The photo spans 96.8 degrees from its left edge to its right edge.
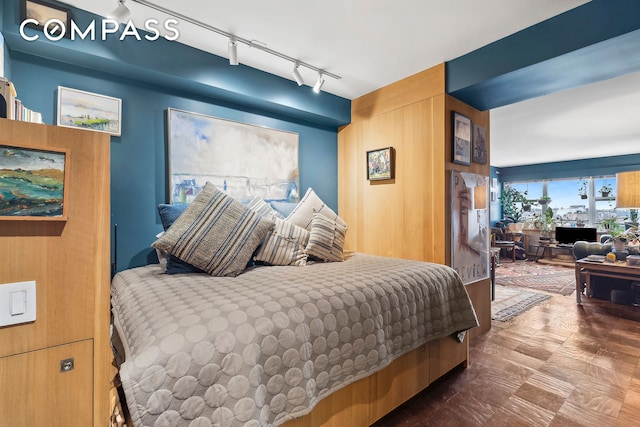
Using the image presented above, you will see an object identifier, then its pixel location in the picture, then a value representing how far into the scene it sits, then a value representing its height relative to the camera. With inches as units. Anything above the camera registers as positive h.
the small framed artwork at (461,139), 106.1 +29.2
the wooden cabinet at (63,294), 32.8 -9.9
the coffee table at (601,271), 132.6 -28.0
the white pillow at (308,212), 99.6 +1.1
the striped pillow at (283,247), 83.6 -9.5
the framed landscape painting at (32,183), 31.8 +3.9
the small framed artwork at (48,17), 67.0 +48.1
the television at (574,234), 267.1 -19.7
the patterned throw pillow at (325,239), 91.1 -7.9
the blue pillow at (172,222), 72.6 -2.1
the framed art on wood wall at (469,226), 106.8 -4.5
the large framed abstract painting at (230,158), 94.6 +21.2
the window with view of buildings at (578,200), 289.7 +15.6
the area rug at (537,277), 191.3 -48.9
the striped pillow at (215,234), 70.8 -4.9
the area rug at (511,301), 139.9 -49.0
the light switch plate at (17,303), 31.9 -9.9
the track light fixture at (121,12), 67.0 +48.3
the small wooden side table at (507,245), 291.1 -31.7
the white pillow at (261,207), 96.6 +2.8
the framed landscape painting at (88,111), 77.2 +29.8
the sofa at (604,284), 153.1 -38.8
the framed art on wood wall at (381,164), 119.5 +22.1
